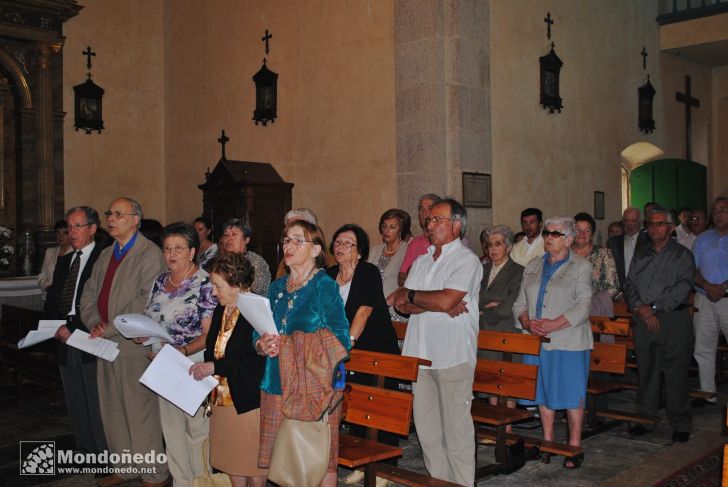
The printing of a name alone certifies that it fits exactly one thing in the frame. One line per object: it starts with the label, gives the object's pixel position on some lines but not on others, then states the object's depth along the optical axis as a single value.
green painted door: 11.20
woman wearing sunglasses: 4.58
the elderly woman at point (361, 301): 4.20
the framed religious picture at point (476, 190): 7.94
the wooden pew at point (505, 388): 4.37
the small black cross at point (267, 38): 9.90
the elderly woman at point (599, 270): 5.83
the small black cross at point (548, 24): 9.47
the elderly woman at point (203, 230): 7.12
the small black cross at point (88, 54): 11.25
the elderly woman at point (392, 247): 5.74
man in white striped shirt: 3.92
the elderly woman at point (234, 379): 3.45
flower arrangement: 10.14
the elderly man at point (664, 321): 5.29
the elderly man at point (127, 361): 4.47
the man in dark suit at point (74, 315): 4.93
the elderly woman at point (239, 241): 4.50
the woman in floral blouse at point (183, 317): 4.00
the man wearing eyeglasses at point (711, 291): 6.26
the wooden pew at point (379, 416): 3.66
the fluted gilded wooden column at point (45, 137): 10.68
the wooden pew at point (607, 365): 5.10
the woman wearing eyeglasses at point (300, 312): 3.20
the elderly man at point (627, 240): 7.01
